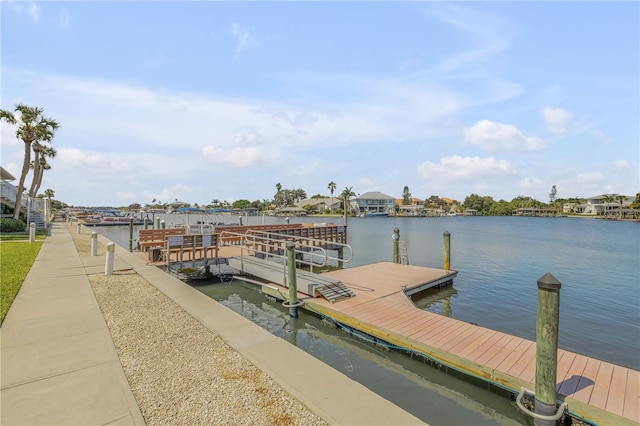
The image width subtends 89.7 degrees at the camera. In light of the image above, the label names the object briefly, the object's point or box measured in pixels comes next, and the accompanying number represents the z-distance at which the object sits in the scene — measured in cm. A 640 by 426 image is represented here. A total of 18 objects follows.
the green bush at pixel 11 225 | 2522
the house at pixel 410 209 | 13838
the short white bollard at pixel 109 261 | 1140
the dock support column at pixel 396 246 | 1563
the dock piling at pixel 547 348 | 430
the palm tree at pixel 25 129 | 2771
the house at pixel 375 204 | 13125
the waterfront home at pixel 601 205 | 11251
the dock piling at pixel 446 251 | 1452
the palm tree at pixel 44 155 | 4862
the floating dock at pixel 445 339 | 451
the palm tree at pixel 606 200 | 11481
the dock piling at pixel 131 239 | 2482
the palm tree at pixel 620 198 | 10952
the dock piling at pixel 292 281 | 852
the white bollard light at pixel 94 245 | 1553
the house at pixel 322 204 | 13212
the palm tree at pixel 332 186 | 11301
